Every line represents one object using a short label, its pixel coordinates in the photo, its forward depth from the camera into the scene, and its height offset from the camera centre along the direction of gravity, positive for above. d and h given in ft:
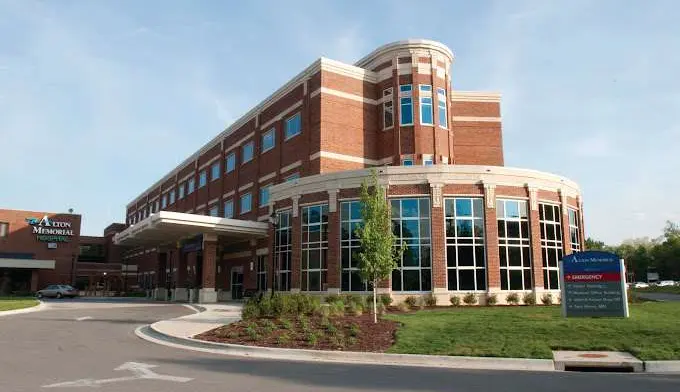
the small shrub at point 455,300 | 82.09 -2.92
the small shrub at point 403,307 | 77.97 -3.79
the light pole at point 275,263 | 105.70 +3.40
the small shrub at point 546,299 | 85.43 -2.97
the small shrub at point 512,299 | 83.87 -2.89
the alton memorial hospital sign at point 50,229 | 222.07 +21.19
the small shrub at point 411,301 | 82.17 -3.03
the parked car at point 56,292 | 177.99 -2.98
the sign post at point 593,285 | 60.03 -0.63
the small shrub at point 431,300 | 82.58 -2.91
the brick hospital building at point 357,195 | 85.76 +14.50
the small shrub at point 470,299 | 82.23 -2.79
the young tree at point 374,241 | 62.39 +4.38
